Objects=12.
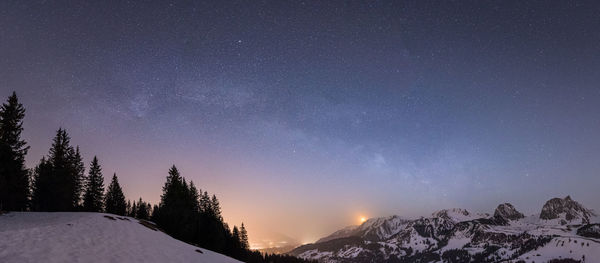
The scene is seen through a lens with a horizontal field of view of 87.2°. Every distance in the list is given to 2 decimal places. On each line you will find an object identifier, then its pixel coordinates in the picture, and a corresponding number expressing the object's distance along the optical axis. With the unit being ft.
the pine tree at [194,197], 256.58
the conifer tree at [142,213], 238.80
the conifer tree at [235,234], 295.17
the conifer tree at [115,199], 255.50
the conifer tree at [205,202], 303.40
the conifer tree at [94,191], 236.84
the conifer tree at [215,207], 314.55
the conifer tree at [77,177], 226.99
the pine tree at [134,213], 281.21
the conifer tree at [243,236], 356.96
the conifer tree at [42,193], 198.90
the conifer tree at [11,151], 156.03
